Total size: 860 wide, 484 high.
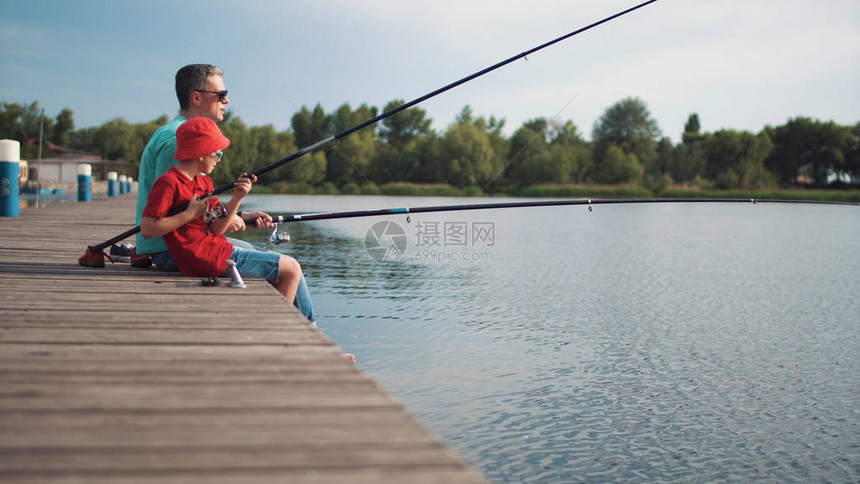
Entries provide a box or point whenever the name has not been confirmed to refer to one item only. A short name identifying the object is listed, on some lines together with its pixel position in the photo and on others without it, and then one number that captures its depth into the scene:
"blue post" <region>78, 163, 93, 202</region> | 19.52
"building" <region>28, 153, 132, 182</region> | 46.78
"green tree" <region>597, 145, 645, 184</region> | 67.38
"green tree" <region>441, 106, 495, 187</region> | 58.56
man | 4.06
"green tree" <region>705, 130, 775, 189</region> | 58.91
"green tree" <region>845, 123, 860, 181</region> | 60.94
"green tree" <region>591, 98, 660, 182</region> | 82.88
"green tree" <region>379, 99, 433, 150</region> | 73.44
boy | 3.54
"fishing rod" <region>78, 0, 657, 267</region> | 4.45
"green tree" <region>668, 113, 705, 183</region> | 66.62
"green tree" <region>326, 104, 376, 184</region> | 45.04
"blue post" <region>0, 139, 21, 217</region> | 10.50
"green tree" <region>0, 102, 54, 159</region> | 67.12
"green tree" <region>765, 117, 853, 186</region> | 61.12
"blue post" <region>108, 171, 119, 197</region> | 25.20
